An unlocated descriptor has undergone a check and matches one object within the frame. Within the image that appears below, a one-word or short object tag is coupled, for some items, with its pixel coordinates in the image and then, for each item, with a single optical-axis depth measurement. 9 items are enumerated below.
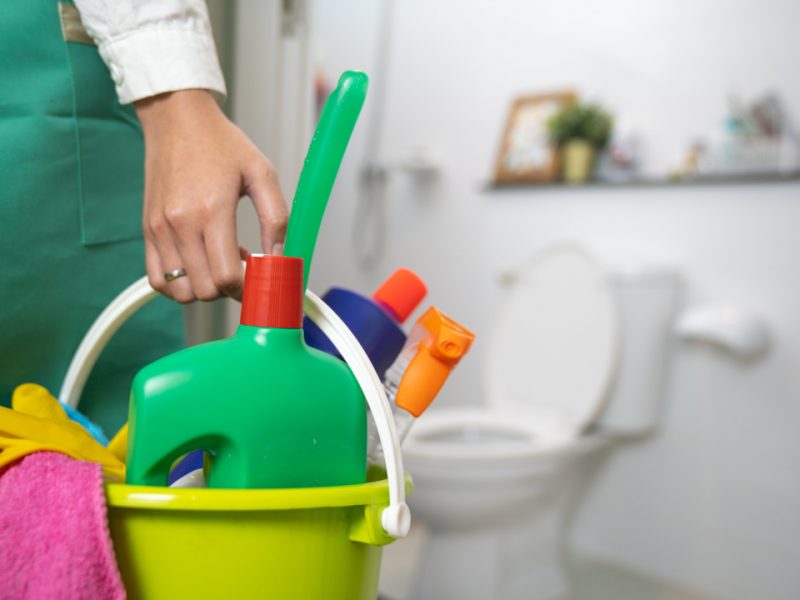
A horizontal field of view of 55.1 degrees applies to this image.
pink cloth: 0.35
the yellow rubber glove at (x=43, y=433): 0.39
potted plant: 1.79
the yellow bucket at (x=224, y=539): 0.37
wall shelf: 1.53
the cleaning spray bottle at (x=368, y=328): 0.53
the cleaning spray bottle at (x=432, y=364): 0.46
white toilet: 1.44
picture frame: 1.89
